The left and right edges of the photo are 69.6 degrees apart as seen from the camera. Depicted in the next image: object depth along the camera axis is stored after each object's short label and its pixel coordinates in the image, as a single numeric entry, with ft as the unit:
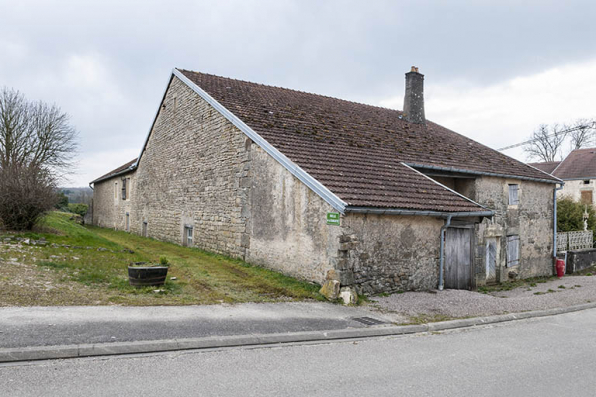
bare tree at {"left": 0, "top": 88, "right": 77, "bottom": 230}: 39.88
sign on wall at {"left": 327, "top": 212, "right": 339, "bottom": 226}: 30.60
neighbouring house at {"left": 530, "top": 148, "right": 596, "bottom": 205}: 120.57
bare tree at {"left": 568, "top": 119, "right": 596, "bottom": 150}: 154.89
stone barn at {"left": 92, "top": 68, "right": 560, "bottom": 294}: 32.71
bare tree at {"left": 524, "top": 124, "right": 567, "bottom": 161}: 163.84
